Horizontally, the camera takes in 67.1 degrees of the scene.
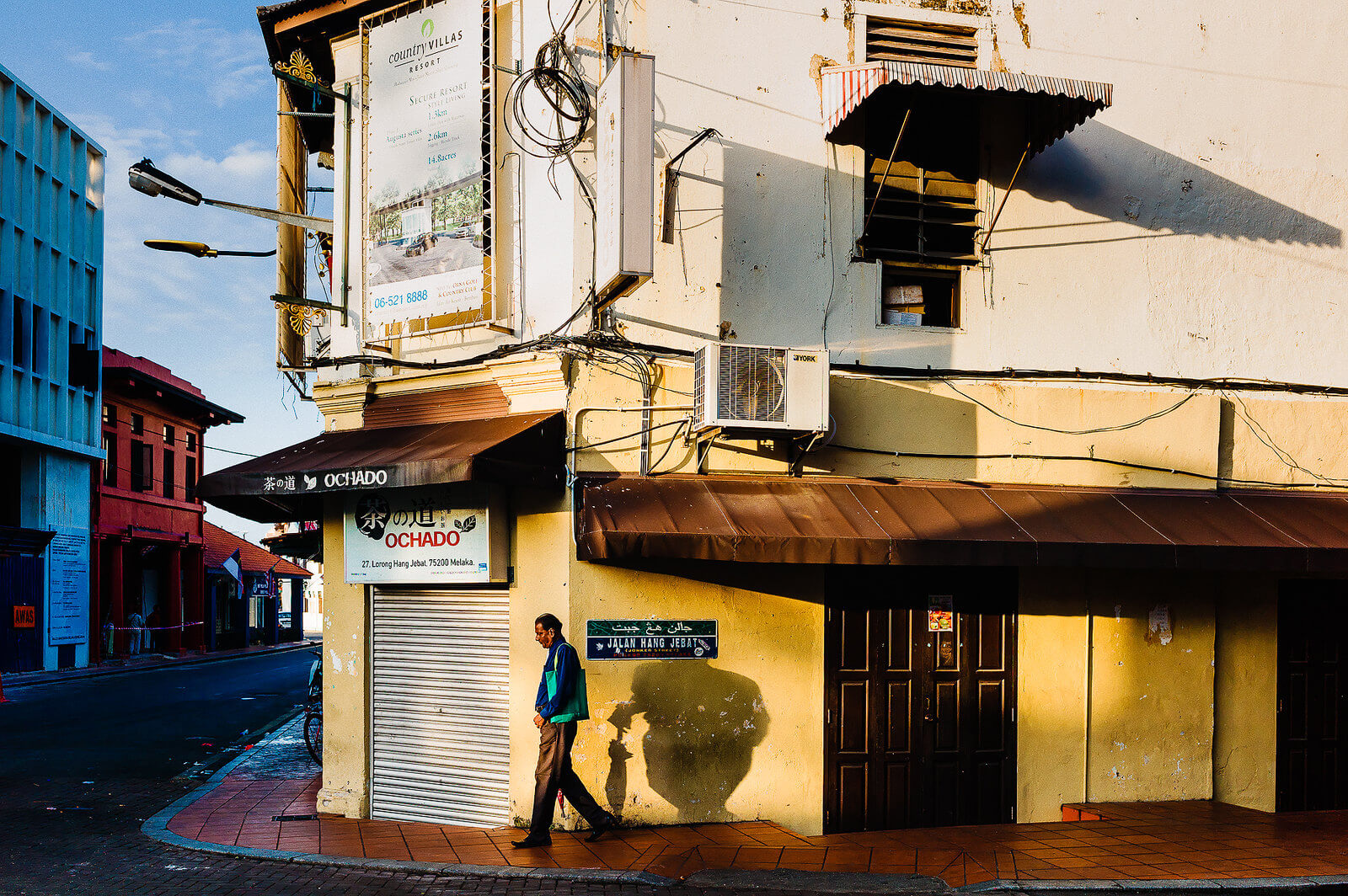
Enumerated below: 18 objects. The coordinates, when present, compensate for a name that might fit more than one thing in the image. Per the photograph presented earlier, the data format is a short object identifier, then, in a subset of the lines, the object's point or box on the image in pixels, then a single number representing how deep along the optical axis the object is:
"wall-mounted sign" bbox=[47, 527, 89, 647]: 27.92
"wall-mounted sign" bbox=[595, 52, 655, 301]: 7.99
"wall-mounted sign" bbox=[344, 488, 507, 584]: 9.10
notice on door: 9.60
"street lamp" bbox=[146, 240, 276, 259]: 10.34
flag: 38.47
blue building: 26.20
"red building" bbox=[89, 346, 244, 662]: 32.09
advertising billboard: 9.76
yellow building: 8.90
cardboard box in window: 9.96
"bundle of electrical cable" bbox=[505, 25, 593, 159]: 9.09
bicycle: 12.34
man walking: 8.24
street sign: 8.88
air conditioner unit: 8.58
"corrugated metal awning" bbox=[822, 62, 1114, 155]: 8.69
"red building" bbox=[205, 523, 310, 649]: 39.72
